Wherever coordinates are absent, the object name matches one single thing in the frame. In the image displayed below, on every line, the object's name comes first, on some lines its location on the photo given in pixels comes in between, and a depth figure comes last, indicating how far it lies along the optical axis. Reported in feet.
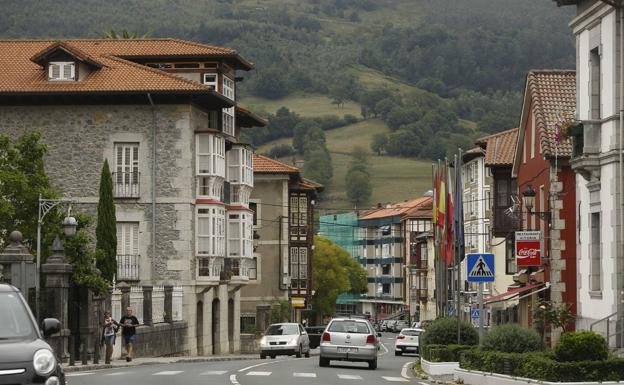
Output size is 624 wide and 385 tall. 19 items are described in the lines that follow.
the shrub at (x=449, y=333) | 126.62
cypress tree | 184.85
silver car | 139.23
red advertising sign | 149.79
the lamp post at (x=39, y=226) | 133.59
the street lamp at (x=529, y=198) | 144.97
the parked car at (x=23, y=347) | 52.60
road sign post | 108.78
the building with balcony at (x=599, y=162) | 107.65
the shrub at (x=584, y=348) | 84.79
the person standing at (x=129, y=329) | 151.64
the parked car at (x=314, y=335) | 266.16
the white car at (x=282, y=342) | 187.42
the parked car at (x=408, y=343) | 230.27
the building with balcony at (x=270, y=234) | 315.17
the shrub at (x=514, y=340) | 99.14
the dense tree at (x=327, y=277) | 420.36
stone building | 207.51
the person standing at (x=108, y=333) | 143.64
